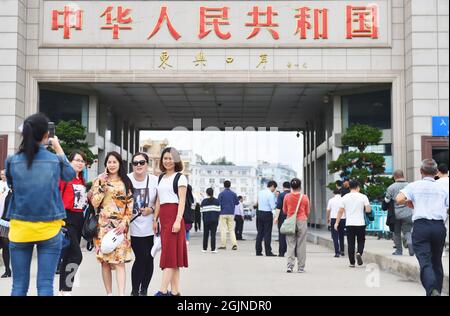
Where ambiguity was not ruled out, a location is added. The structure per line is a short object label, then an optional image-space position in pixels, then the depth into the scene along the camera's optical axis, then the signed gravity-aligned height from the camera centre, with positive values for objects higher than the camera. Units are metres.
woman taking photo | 4.63 -0.12
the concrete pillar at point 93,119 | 22.05 +2.60
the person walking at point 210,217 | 14.16 -0.49
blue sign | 18.47 +1.98
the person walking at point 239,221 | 19.64 -0.81
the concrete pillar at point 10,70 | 18.69 +3.60
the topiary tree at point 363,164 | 17.95 +0.89
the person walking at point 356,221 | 10.94 -0.44
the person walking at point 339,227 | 13.09 -0.62
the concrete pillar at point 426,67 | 18.62 +3.70
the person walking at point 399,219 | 11.00 -0.41
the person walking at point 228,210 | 14.88 -0.35
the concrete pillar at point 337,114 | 22.15 +2.78
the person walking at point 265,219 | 13.23 -0.50
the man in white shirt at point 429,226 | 6.56 -0.32
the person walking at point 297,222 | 10.10 -0.43
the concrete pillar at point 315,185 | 27.61 +0.41
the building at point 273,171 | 102.12 +3.91
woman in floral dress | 6.09 -0.14
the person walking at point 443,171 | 7.75 +0.29
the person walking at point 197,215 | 24.52 -0.76
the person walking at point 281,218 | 12.65 -0.49
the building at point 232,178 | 83.69 +2.37
